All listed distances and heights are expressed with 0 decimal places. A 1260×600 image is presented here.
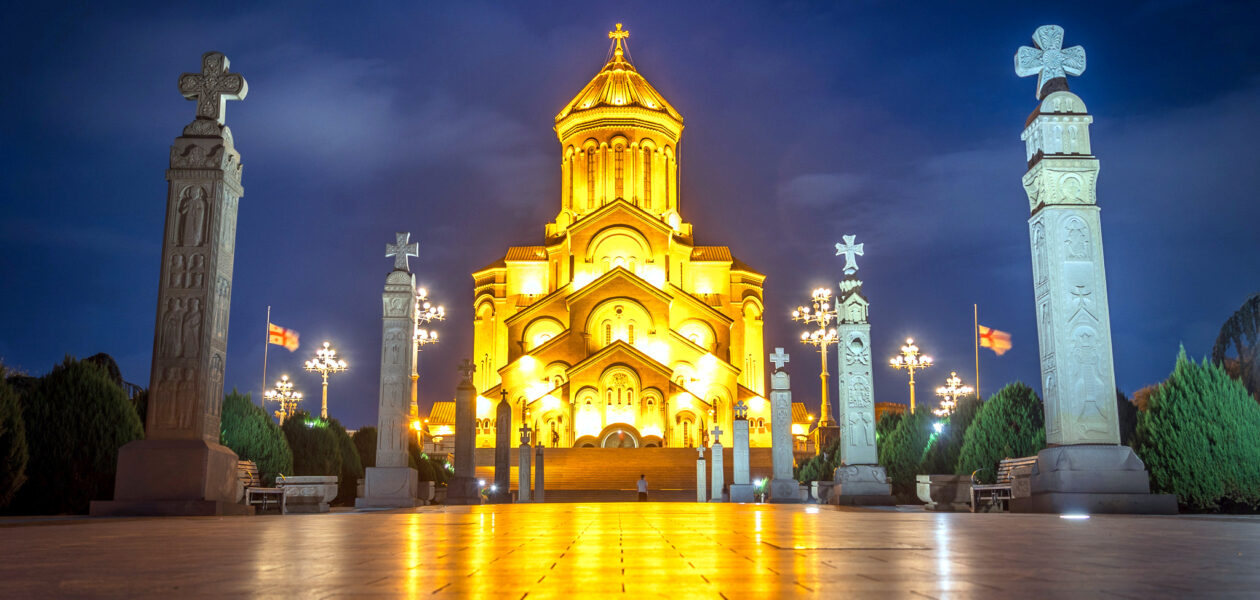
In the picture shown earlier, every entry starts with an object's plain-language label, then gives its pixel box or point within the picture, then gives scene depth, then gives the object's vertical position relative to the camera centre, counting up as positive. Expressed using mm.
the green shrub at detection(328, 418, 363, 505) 25547 -286
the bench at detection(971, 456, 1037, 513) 14340 -428
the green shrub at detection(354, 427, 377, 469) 29781 +430
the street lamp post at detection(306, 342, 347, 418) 45219 +4472
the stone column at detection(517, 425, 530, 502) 27781 -475
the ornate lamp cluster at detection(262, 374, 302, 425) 50000 +3294
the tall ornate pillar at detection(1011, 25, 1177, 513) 12211 +1727
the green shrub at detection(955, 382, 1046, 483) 19297 +613
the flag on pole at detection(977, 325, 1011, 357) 38031 +4771
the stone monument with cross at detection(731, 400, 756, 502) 26531 +204
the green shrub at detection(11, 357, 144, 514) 14516 +334
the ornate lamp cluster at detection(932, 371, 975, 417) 48234 +3571
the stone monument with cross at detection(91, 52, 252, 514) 11438 +1406
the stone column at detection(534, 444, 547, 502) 29234 -563
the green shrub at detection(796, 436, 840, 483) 32900 -202
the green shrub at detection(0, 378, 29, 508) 13258 +150
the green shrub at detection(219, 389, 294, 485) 19719 +445
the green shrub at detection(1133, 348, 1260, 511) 13005 +251
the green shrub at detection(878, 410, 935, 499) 26656 +272
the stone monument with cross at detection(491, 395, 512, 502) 26797 +139
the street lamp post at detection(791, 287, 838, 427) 48250 +7098
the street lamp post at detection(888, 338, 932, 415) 44938 +4722
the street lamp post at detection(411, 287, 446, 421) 45188 +6764
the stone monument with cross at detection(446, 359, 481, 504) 23625 +349
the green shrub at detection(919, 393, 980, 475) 23938 +443
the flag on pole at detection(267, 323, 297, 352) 40750 +5191
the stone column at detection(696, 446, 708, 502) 30469 -650
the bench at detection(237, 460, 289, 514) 14055 -502
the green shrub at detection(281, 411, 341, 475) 24266 +285
